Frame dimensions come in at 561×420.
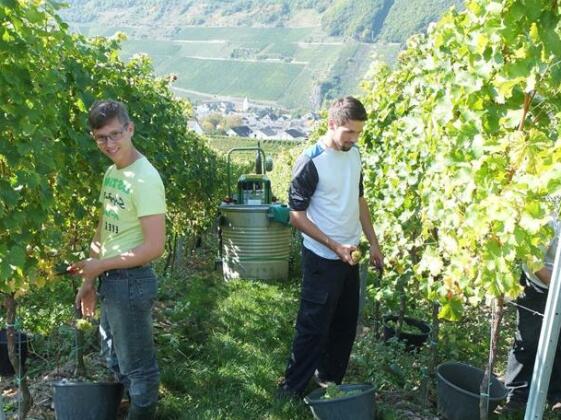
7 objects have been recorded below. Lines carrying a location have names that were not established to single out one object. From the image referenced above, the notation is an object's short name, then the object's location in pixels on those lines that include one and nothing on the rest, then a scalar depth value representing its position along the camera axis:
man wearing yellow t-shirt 2.54
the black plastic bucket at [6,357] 3.64
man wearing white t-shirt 3.17
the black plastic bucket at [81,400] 2.91
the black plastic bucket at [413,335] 4.40
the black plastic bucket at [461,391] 3.05
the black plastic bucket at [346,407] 2.93
